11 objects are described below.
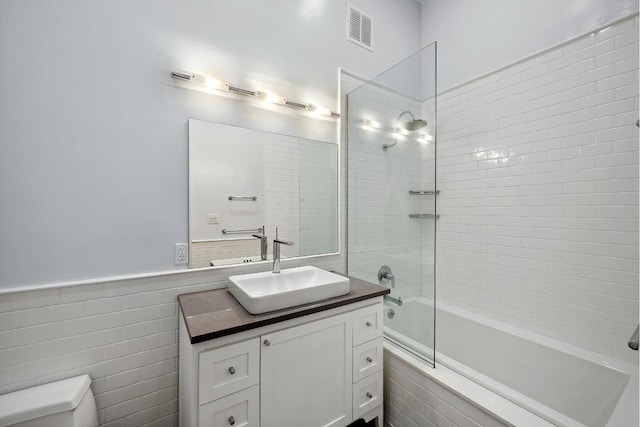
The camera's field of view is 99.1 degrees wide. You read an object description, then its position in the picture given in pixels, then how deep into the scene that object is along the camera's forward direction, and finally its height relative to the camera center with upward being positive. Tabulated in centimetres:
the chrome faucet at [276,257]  168 -29
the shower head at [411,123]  187 +61
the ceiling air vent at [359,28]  220 +151
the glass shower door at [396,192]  183 +15
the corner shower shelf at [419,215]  203 -4
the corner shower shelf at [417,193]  203 +13
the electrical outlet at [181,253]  153 -25
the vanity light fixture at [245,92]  152 +74
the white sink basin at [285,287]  126 -42
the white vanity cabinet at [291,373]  110 -76
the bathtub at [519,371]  125 -91
